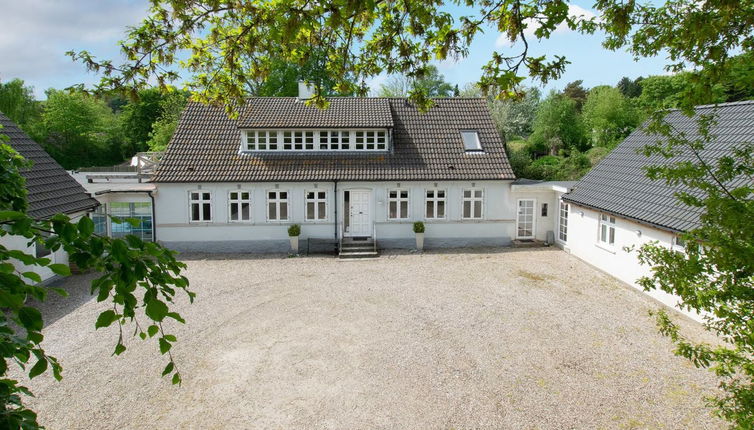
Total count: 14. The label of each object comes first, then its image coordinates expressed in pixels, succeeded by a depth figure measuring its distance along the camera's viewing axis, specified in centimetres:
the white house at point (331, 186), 1958
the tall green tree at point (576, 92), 6267
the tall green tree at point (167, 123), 3931
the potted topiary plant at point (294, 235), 1928
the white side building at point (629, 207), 1318
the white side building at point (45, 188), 1431
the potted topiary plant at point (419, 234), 1972
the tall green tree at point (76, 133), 5165
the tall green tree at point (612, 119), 4281
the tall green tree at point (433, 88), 4990
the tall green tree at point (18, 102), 4941
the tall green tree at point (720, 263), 402
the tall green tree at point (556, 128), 4484
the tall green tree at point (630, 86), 6750
